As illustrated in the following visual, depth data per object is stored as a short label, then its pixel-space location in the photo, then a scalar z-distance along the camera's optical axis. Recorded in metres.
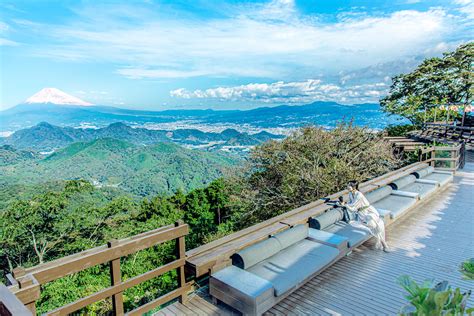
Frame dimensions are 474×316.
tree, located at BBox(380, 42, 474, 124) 23.00
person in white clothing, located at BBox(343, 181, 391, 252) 4.94
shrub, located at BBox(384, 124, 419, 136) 20.39
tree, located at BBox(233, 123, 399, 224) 10.73
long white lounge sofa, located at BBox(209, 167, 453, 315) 3.33
